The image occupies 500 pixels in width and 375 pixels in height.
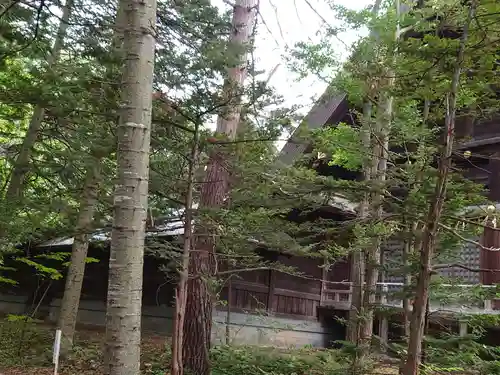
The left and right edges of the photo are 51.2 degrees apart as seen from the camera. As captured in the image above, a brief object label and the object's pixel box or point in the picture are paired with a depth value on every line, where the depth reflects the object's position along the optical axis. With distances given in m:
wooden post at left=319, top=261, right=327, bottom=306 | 15.24
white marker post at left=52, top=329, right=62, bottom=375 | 5.17
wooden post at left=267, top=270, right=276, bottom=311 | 14.02
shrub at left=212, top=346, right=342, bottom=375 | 7.75
